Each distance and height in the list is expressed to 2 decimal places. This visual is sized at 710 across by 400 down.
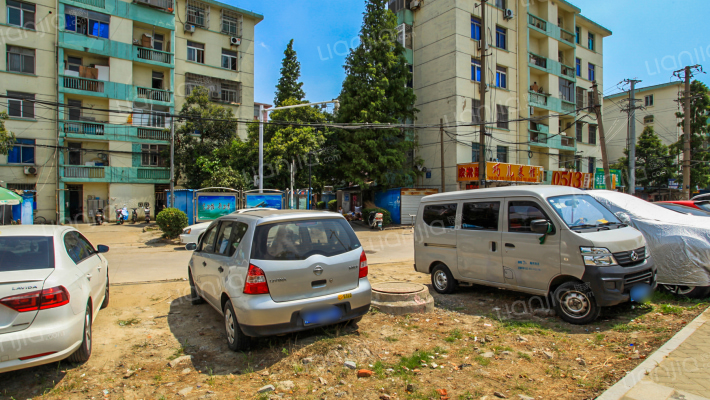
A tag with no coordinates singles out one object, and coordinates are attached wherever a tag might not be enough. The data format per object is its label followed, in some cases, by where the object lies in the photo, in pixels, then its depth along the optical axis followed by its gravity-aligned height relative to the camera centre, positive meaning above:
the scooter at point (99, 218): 24.26 -1.08
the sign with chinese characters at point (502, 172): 24.06 +1.88
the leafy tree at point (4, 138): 17.84 +3.02
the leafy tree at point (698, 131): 30.91 +5.82
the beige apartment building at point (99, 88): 23.80 +7.47
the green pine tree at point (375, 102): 23.45 +6.15
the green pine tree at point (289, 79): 33.62 +10.71
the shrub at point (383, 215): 23.98 -0.89
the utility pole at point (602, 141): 18.34 +2.89
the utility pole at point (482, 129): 18.03 +3.42
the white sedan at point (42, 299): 3.45 -0.95
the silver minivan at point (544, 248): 5.05 -0.69
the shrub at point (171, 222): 16.19 -0.88
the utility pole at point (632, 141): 21.22 +3.32
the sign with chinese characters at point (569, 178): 29.72 +1.78
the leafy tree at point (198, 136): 25.25 +4.40
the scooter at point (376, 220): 22.23 -1.10
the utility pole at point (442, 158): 23.50 +2.60
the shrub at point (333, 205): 33.72 -0.37
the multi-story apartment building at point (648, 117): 44.25 +9.95
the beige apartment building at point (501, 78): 25.83 +9.11
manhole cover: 6.12 -1.42
